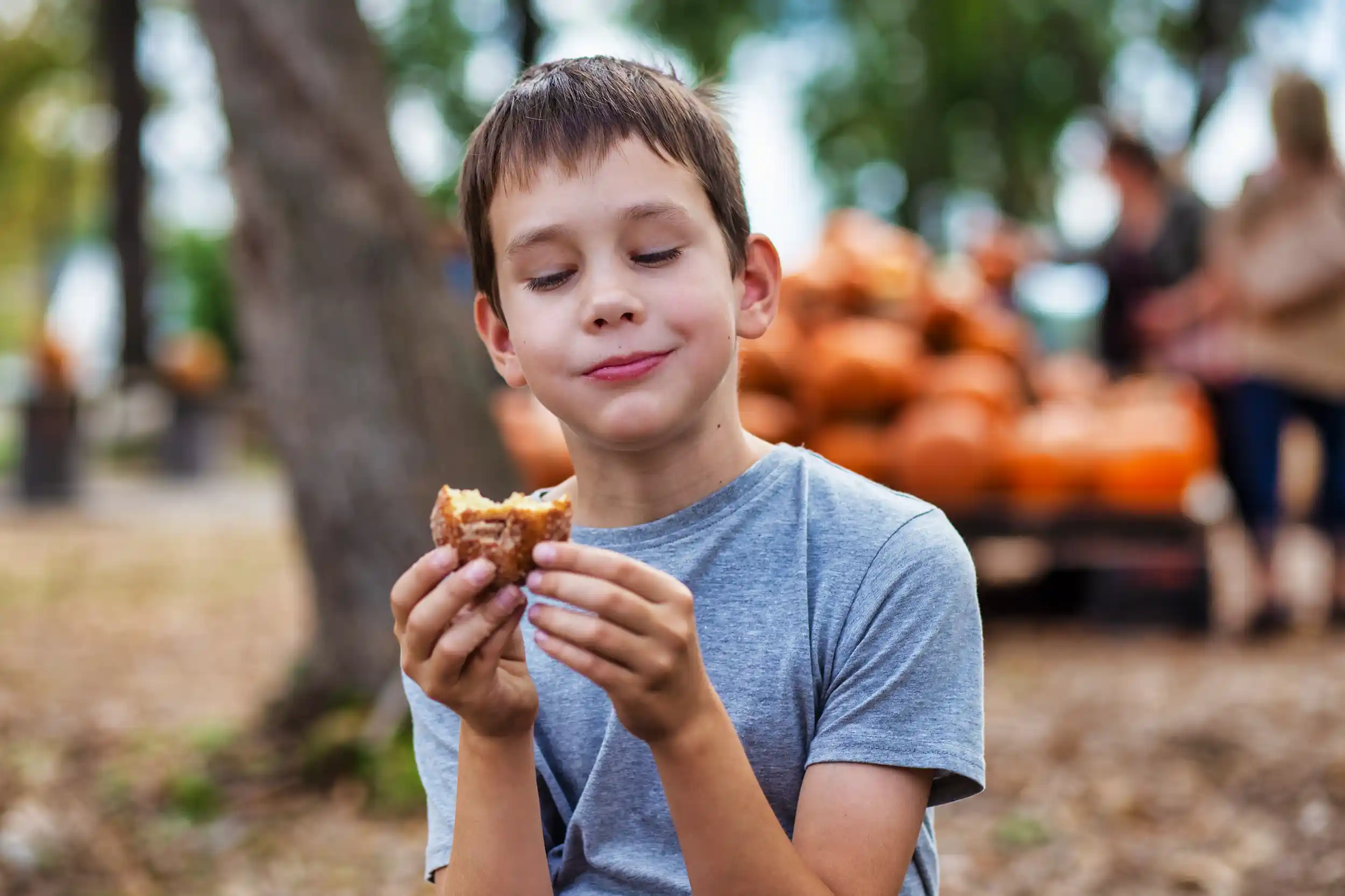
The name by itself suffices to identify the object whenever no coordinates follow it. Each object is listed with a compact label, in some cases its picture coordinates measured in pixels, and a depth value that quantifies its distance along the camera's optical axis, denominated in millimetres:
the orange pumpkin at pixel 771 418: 5359
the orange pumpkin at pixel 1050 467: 5723
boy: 1444
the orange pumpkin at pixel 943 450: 5480
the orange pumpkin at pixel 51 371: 11508
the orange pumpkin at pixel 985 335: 6031
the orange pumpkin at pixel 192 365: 14797
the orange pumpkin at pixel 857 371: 5492
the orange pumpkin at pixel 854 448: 5535
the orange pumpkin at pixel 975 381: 5684
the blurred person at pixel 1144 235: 6523
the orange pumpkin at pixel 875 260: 5914
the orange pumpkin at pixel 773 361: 5535
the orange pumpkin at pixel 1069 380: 6469
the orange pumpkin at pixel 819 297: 5840
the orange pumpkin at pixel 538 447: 5594
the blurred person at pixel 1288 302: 5480
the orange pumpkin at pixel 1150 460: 5652
